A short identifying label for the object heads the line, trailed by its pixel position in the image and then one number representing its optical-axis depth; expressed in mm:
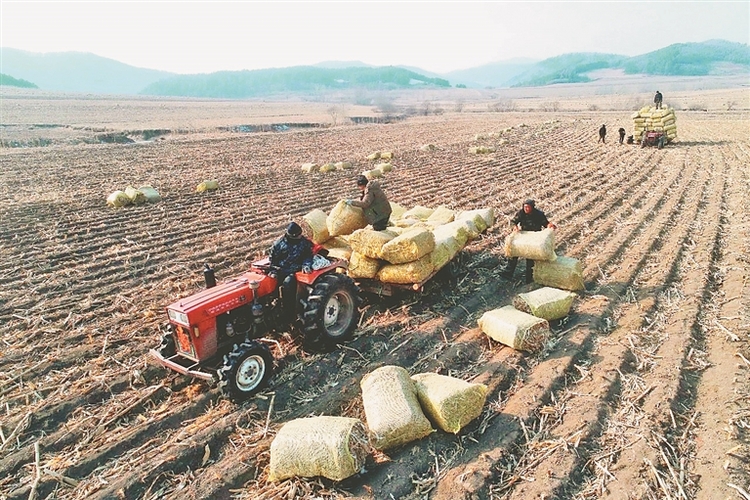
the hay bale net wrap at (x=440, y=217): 9127
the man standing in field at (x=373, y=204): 7922
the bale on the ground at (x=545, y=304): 6691
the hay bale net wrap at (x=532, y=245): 7766
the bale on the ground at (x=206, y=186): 15711
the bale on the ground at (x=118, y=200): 13672
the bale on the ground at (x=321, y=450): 4023
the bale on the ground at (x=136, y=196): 13875
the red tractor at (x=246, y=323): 5148
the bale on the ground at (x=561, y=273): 7766
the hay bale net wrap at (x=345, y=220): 8062
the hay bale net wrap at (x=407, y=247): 6953
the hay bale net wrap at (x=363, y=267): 7309
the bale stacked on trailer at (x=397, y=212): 9461
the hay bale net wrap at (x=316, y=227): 8141
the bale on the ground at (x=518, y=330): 6035
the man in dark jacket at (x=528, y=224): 8289
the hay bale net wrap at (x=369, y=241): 7157
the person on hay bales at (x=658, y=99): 24038
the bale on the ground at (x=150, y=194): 14195
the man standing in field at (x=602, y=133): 26556
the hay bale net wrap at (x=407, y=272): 7004
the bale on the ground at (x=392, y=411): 4430
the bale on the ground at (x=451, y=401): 4598
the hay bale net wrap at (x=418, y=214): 9578
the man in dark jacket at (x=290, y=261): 6027
